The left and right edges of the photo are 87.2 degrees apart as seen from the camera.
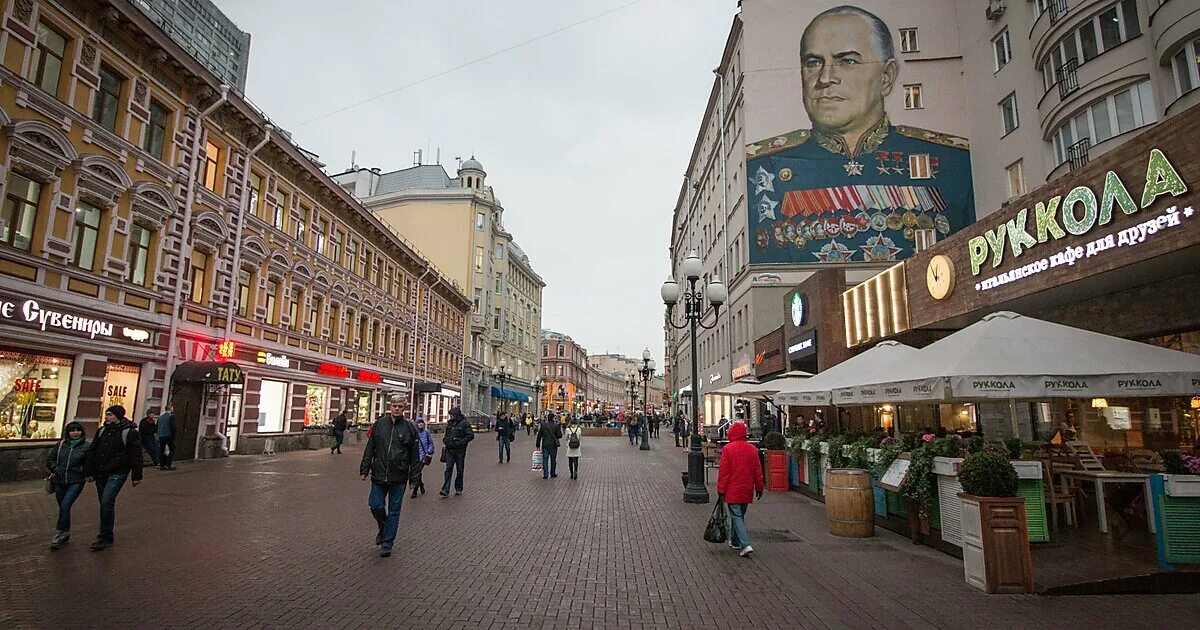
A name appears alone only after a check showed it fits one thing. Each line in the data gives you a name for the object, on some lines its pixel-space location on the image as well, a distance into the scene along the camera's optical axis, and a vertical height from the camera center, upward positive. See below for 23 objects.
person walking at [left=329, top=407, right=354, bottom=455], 24.19 -0.67
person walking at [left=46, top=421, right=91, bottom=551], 7.48 -0.72
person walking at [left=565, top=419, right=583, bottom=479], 17.23 -0.92
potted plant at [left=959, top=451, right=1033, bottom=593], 6.16 -1.08
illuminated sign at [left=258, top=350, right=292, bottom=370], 23.89 +2.05
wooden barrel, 9.07 -1.24
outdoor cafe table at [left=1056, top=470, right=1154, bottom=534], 8.68 -0.80
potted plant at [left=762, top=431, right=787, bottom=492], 14.49 -1.18
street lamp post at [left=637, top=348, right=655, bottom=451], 32.14 +2.74
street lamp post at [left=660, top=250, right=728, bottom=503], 12.85 +2.59
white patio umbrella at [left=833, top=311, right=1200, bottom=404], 7.34 +0.64
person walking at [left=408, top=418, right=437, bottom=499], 9.63 -0.51
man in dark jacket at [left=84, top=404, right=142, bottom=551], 7.61 -0.61
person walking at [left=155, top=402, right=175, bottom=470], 16.47 -0.68
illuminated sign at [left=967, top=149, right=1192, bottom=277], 10.09 +3.77
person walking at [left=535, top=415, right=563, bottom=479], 17.00 -0.76
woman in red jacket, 7.95 -0.75
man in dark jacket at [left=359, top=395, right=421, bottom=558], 7.66 -0.62
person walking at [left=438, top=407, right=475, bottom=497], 13.49 -0.57
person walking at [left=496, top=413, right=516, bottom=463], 21.73 -0.65
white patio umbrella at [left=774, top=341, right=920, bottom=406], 10.45 +0.86
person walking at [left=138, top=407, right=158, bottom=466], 15.34 -0.57
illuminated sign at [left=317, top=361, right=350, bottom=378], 28.81 +2.02
